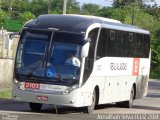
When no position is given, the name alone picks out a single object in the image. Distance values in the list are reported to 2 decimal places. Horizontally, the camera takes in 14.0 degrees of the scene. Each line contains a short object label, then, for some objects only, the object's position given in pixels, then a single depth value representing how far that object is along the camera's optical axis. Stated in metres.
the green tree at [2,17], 53.68
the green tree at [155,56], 73.14
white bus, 19.69
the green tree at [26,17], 75.00
